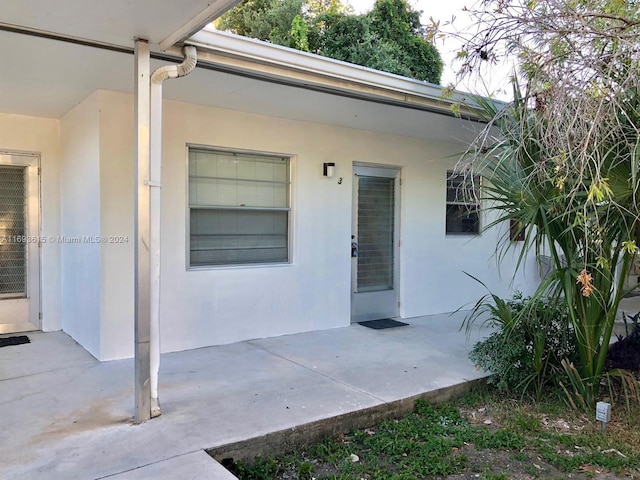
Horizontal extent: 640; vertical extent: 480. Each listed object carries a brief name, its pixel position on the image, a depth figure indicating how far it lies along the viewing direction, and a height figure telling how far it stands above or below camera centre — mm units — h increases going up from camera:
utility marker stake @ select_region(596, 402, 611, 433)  3646 -1324
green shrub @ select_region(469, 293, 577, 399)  4266 -1003
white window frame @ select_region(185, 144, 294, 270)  5324 +279
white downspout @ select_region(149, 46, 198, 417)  3461 +256
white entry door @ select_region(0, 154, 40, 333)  5832 -162
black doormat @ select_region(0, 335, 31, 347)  5375 -1201
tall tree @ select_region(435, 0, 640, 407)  3322 +664
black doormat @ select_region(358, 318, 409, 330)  6543 -1221
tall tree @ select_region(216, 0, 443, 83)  16312 +6687
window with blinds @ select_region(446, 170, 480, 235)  7641 +260
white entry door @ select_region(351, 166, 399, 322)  6680 -157
